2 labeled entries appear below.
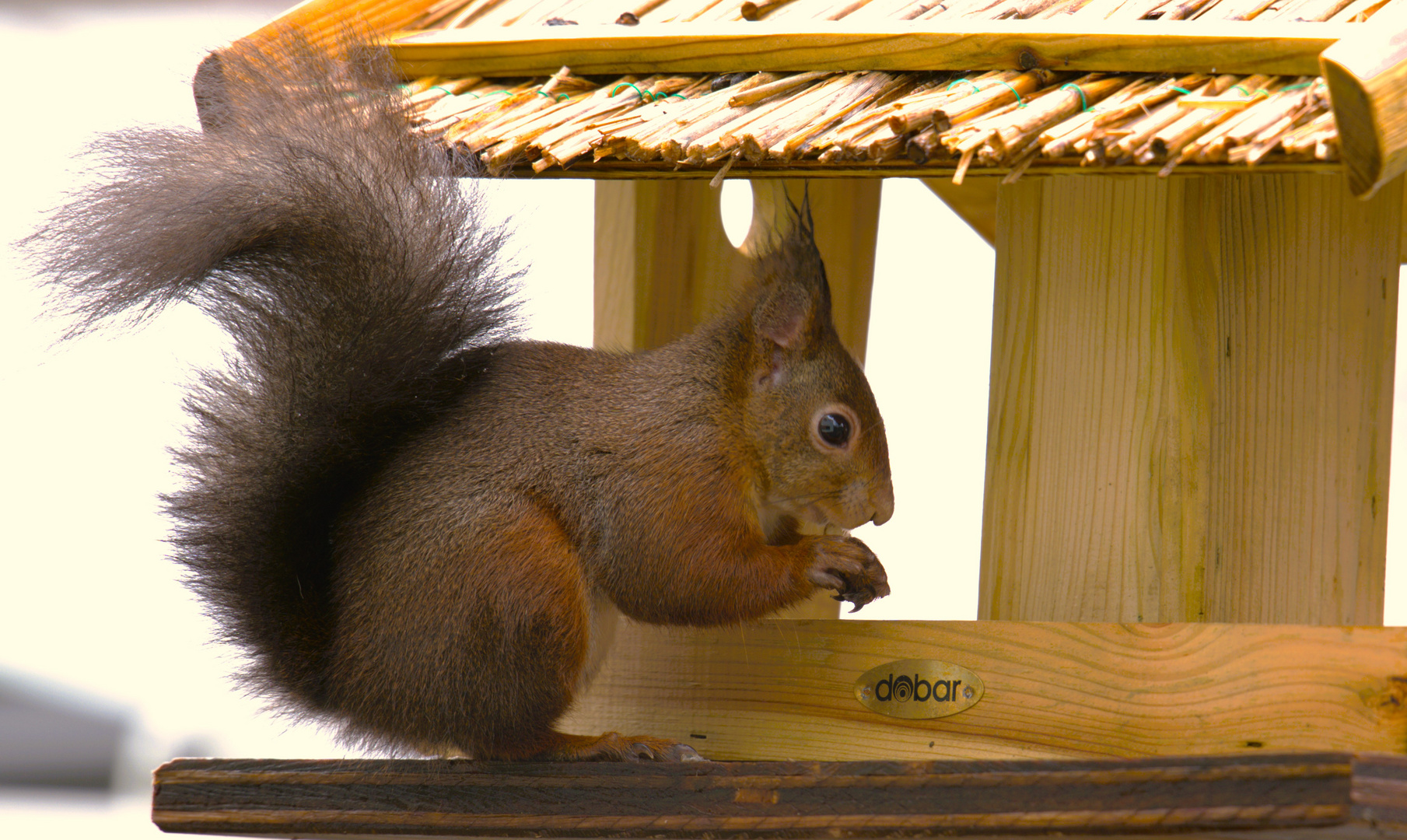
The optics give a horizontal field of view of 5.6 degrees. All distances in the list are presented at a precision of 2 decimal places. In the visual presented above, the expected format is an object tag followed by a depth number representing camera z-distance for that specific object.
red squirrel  3.68
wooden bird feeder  3.64
